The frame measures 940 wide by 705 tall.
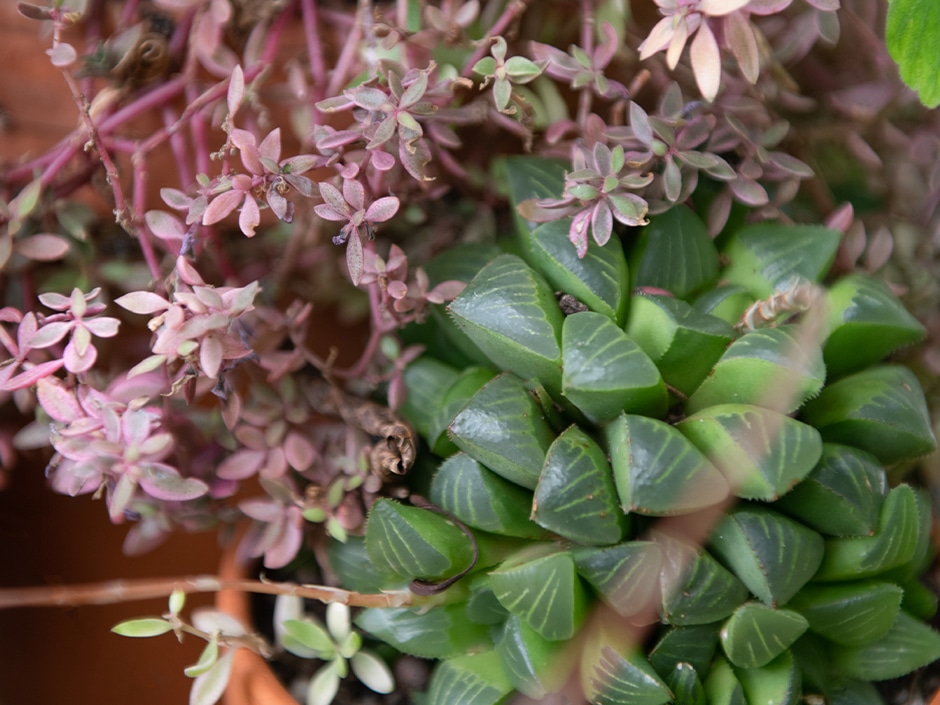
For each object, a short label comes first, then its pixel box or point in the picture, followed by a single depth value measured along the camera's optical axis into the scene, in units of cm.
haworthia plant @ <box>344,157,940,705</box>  23
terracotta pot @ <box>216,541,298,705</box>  25
